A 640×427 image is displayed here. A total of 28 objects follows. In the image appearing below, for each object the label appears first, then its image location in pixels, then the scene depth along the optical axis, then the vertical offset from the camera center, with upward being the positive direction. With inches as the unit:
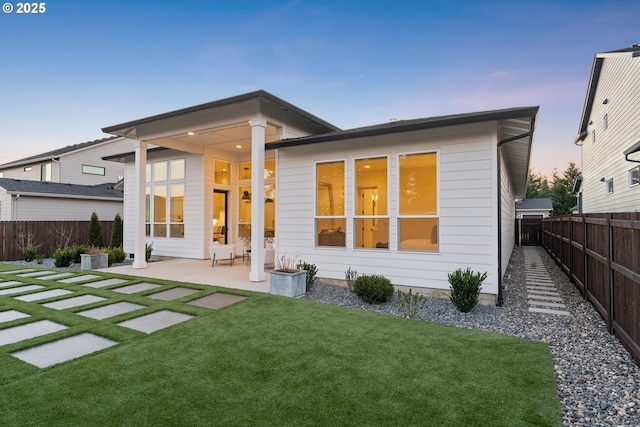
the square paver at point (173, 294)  218.4 -52.1
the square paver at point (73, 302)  193.6 -51.7
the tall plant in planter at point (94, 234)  454.6 -20.2
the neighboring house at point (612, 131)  353.1 +123.3
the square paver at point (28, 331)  142.0 -52.2
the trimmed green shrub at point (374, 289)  213.8 -46.2
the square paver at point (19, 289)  230.6 -51.7
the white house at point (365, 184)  215.8 +29.7
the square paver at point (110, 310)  177.3 -52.4
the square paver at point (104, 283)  254.1 -51.4
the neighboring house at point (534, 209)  1125.1 +41.7
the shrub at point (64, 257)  356.8 -41.3
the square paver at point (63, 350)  121.7 -52.9
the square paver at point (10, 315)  168.2 -51.9
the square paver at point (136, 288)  235.1 -51.8
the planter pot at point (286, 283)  227.5 -45.3
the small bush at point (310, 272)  251.6 -40.7
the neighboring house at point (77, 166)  712.4 +130.3
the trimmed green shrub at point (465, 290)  196.1 -42.7
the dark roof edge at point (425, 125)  192.7 +65.6
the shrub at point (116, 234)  459.1 -19.7
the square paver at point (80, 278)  268.1 -50.6
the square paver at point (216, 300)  201.6 -52.9
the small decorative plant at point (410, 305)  186.5 -53.8
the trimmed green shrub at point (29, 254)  410.9 -43.3
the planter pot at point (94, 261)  340.5 -44.3
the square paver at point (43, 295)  211.4 -51.5
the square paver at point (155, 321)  159.7 -53.3
